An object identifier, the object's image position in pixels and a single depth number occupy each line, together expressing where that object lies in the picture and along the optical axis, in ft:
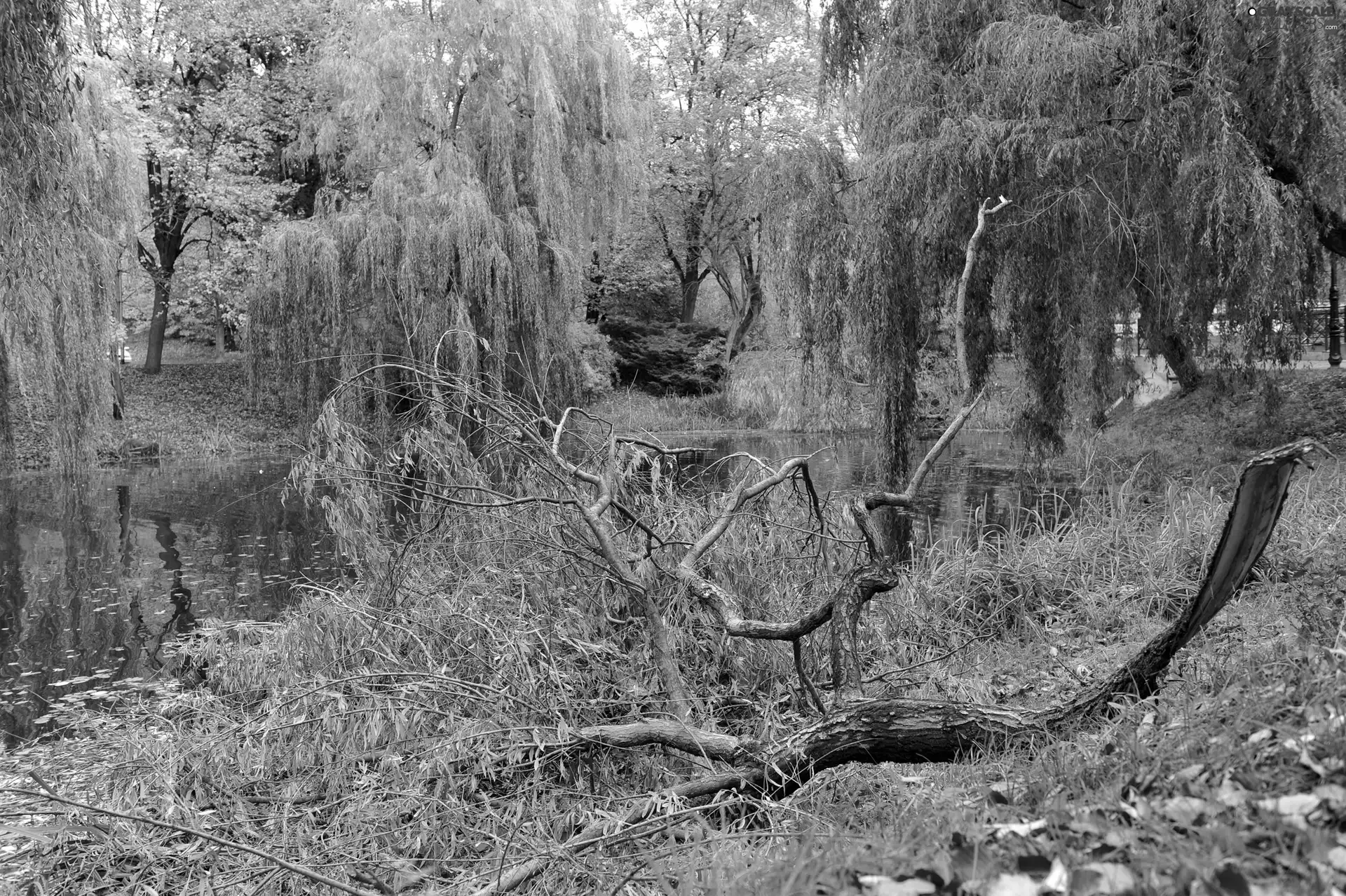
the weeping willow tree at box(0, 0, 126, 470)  20.04
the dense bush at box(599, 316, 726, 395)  83.66
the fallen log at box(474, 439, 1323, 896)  9.70
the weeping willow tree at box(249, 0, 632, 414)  46.26
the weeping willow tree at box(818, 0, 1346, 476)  25.16
